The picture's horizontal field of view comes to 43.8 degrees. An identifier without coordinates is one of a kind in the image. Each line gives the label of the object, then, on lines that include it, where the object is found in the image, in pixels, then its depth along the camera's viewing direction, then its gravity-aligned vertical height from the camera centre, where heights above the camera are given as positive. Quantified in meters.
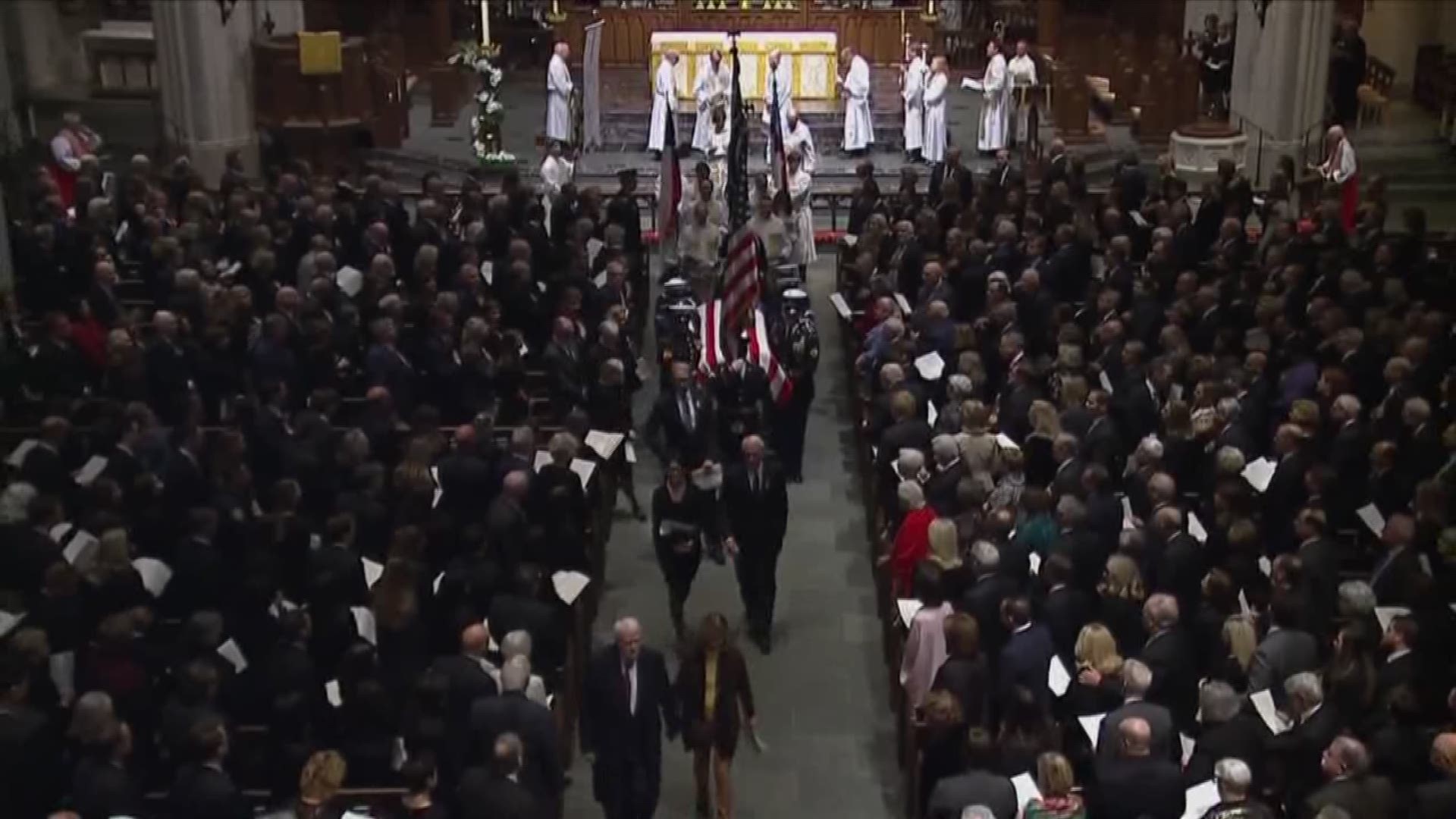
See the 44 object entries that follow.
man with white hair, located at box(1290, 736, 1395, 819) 8.33 -3.61
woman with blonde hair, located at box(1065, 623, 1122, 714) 9.56 -3.54
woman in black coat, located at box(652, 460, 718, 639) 12.35 -3.57
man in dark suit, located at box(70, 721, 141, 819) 8.61 -3.69
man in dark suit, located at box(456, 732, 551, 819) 8.59 -3.71
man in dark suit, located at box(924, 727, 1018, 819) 8.74 -3.78
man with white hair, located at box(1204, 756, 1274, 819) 8.19 -3.58
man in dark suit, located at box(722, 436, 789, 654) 12.42 -3.62
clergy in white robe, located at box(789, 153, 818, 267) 20.20 -2.47
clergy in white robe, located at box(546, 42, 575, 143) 25.33 -1.45
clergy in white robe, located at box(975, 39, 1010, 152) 24.77 -1.55
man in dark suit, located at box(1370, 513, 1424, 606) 10.55 -3.29
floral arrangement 23.56 -1.46
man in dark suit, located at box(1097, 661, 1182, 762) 8.88 -3.54
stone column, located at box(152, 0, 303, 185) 22.92 -1.10
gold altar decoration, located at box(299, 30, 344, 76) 23.36 -0.76
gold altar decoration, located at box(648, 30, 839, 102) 27.22 -0.96
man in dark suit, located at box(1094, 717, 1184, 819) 8.62 -3.70
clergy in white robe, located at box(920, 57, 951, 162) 24.59 -1.64
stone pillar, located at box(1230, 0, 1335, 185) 22.48 -1.11
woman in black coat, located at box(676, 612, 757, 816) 10.12 -3.86
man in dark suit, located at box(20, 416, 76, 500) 12.01 -3.04
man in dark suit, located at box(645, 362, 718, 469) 13.25 -3.12
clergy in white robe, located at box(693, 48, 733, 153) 24.64 -1.38
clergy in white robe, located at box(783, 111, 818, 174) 21.47 -1.76
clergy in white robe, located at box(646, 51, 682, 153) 24.59 -1.37
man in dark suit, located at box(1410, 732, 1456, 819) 8.38 -3.65
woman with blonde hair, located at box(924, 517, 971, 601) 10.76 -3.32
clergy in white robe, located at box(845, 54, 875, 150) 25.25 -1.76
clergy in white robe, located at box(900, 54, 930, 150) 24.92 -1.50
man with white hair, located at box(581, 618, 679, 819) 9.87 -3.95
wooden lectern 23.47 -1.28
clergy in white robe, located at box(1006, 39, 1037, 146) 24.77 -1.27
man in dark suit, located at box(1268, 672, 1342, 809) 8.87 -3.65
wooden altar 28.38 -0.51
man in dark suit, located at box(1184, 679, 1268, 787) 8.89 -3.60
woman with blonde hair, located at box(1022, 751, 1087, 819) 8.55 -3.72
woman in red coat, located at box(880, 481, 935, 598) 11.57 -3.42
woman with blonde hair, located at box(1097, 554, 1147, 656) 10.19 -3.38
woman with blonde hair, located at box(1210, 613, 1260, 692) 9.74 -3.47
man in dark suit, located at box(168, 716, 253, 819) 8.48 -3.63
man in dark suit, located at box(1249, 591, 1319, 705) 9.67 -3.48
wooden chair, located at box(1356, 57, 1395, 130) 26.06 -1.49
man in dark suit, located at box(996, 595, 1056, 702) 9.85 -3.57
